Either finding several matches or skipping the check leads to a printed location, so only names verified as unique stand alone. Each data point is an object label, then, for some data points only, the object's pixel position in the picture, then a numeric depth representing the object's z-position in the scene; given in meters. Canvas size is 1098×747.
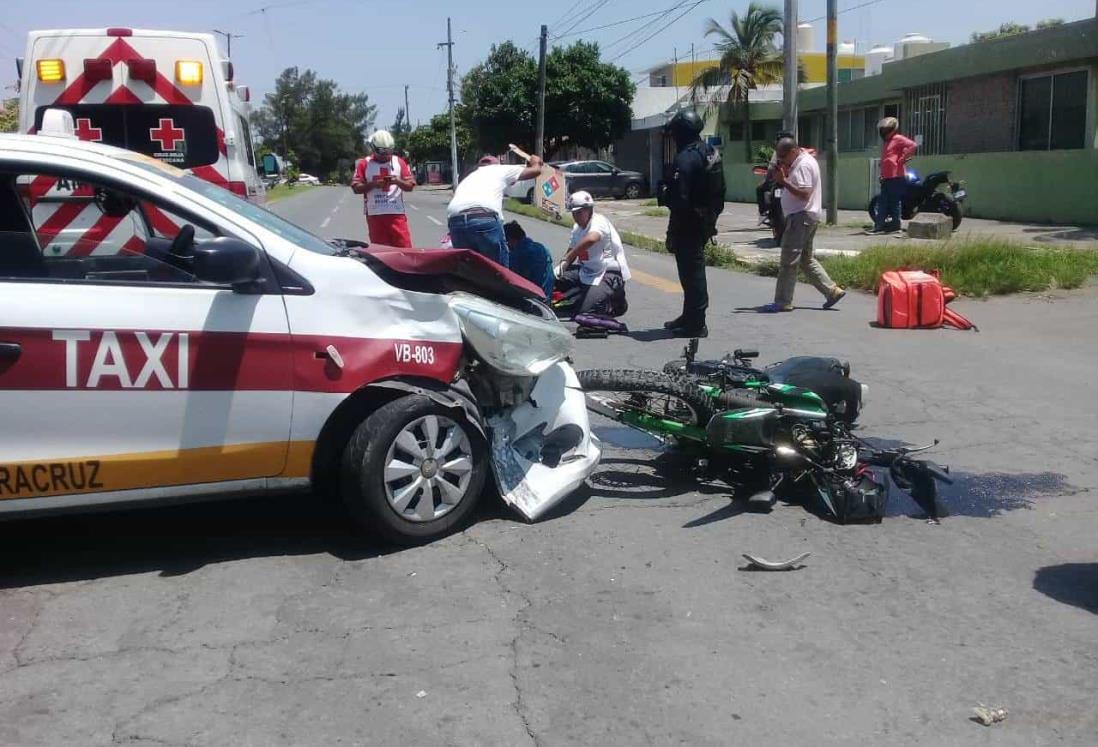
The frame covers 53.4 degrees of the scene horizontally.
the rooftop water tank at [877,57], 41.56
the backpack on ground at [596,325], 10.16
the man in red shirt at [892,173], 18.27
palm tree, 39.72
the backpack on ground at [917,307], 10.27
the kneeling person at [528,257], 9.88
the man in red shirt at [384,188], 10.77
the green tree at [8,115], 19.75
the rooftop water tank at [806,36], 58.41
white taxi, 4.35
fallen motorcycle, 5.25
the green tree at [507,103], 53.12
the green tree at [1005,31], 48.91
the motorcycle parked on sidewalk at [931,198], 19.41
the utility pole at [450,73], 59.01
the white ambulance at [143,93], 8.81
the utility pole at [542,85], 40.22
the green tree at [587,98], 51.19
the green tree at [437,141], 77.31
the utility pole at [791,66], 19.00
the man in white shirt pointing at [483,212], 9.02
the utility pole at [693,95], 40.28
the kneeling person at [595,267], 10.38
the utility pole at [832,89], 19.91
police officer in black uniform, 9.30
